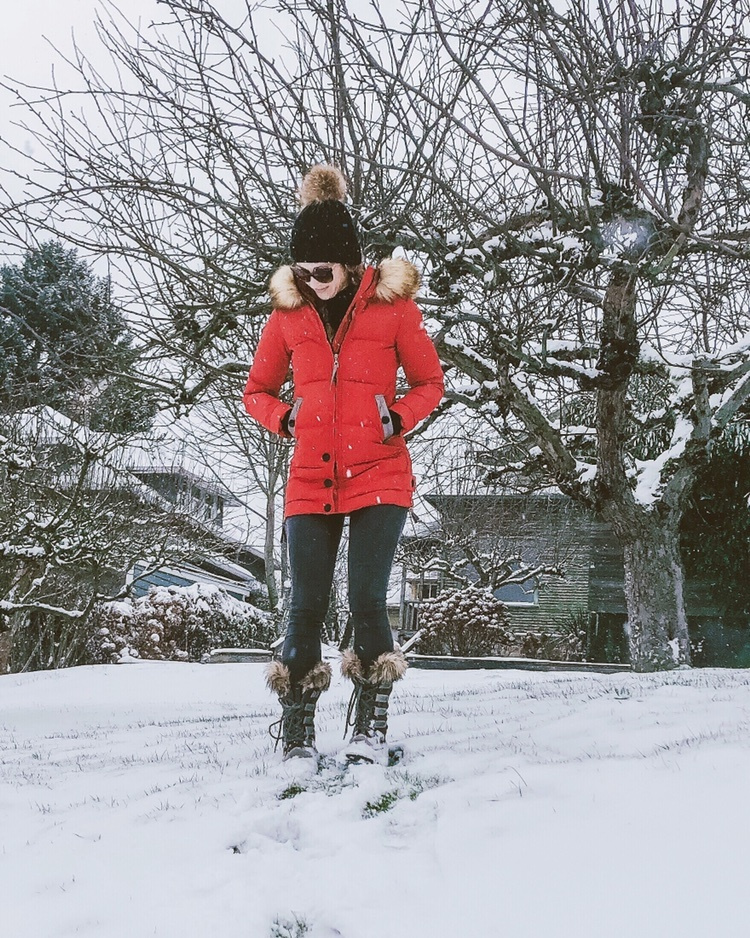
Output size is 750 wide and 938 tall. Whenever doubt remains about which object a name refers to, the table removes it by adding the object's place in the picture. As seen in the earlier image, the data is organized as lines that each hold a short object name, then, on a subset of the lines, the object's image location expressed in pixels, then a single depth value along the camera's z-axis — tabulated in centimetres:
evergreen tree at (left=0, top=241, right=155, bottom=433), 582
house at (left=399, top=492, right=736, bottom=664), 1680
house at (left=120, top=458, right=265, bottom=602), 1766
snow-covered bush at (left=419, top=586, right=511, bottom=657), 1523
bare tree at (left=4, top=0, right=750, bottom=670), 455
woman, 282
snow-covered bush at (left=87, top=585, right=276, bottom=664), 1500
